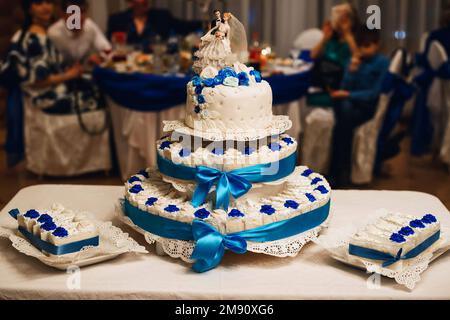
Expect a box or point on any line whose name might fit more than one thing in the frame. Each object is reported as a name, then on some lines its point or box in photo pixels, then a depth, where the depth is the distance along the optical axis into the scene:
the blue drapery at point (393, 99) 5.57
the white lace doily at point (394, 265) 2.51
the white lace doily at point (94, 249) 2.58
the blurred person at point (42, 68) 5.54
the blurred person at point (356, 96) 5.50
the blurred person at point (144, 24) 6.21
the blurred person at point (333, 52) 5.64
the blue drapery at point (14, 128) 5.69
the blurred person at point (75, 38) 5.93
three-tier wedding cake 2.62
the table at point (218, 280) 2.45
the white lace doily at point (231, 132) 2.73
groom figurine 2.79
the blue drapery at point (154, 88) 5.17
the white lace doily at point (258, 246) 2.62
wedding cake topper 2.83
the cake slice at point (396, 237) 2.57
